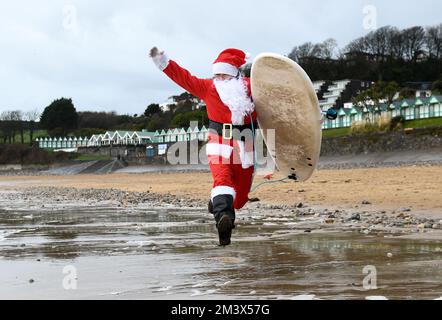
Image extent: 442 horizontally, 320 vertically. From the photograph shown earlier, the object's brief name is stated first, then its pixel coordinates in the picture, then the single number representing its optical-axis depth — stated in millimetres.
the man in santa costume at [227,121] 6023
